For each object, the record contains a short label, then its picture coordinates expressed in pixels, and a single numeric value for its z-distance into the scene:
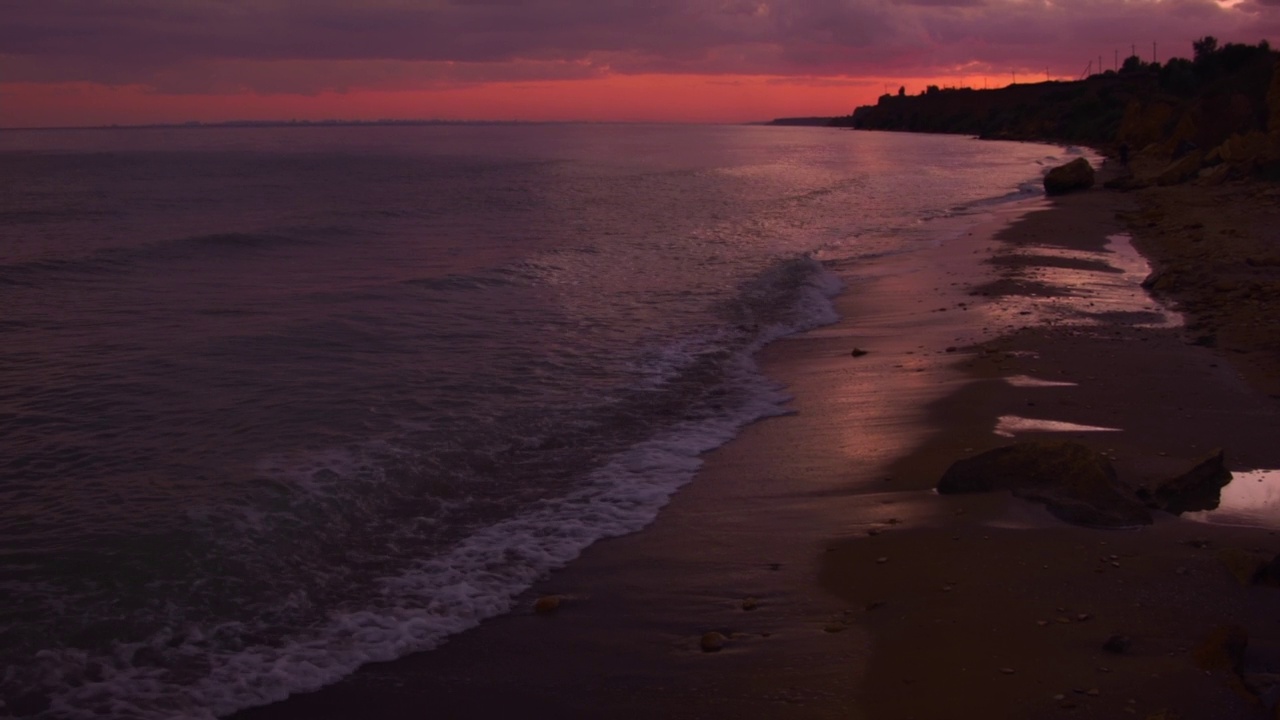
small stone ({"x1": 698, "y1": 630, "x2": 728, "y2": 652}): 5.17
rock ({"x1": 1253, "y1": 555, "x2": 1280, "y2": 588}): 5.14
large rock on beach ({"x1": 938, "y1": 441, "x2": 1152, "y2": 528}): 6.21
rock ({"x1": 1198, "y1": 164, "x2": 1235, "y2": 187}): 29.72
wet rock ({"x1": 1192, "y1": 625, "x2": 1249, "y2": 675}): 4.30
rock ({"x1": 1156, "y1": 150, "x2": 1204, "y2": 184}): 33.00
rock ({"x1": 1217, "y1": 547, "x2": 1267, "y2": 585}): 5.17
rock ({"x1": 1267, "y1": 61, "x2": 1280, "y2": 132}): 32.69
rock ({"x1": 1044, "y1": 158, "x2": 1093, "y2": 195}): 35.09
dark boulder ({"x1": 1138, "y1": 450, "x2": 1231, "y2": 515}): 6.36
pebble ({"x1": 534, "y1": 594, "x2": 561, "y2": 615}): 5.89
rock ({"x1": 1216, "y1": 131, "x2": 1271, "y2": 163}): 29.64
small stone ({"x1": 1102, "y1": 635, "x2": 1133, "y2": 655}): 4.60
